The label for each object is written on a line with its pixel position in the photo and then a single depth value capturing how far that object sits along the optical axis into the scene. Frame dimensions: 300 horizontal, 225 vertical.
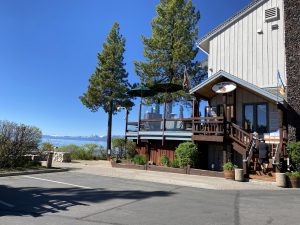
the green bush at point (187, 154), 13.50
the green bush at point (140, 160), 15.49
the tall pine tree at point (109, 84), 23.81
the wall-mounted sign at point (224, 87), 13.64
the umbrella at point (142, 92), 17.23
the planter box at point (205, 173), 12.32
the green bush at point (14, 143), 13.01
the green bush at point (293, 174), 10.32
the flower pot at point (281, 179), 10.15
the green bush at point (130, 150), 17.77
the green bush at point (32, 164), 13.82
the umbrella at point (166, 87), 17.15
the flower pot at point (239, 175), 11.23
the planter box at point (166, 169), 13.36
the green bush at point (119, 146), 18.69
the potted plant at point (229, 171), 11.59
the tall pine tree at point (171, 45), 20.76
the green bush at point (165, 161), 14.89
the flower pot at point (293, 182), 10.24
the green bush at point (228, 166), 11.69
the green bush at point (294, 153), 11.29
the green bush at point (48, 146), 20.46
